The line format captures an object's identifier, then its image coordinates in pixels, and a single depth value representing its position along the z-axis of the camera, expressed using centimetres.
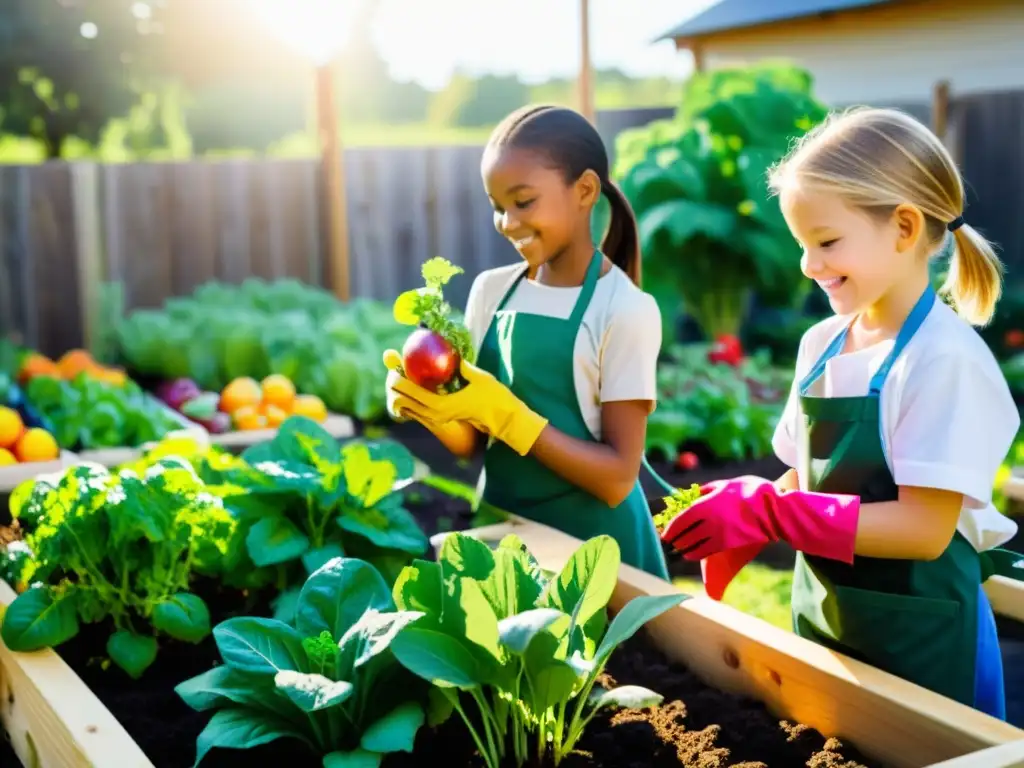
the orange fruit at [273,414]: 507
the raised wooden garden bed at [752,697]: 162
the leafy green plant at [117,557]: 218
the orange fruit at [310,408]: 503
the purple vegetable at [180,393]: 556
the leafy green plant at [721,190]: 765
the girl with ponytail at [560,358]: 227
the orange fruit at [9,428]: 416
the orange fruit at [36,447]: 414
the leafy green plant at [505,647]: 161
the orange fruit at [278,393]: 530
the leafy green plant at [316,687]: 163
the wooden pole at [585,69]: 759
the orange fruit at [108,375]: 549
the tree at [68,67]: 1282
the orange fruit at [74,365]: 597
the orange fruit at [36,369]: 591
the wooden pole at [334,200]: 898
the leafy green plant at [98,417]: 463
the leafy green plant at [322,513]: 237
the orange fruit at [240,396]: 527
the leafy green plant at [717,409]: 607
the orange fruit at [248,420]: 506
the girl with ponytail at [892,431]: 164
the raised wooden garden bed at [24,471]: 379
